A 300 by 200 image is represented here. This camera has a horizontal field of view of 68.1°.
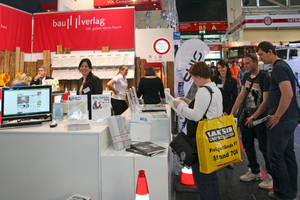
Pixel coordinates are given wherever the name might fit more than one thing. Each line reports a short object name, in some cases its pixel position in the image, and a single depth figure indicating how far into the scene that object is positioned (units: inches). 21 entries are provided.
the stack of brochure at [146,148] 70.5
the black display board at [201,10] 601.6
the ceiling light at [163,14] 324.0
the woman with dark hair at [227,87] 132.2
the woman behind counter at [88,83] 115.1
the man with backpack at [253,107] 101.2
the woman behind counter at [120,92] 155.9
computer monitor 81.6
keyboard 78.1
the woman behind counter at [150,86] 150.1
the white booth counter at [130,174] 68.9
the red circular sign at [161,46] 250.1
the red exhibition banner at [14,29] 223.2
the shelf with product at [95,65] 226.4
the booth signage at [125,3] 271.1
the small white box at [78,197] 67.3
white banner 171.2
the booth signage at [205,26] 621.3
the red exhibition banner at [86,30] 244.2
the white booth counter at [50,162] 71.4
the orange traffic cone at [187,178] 111.2
